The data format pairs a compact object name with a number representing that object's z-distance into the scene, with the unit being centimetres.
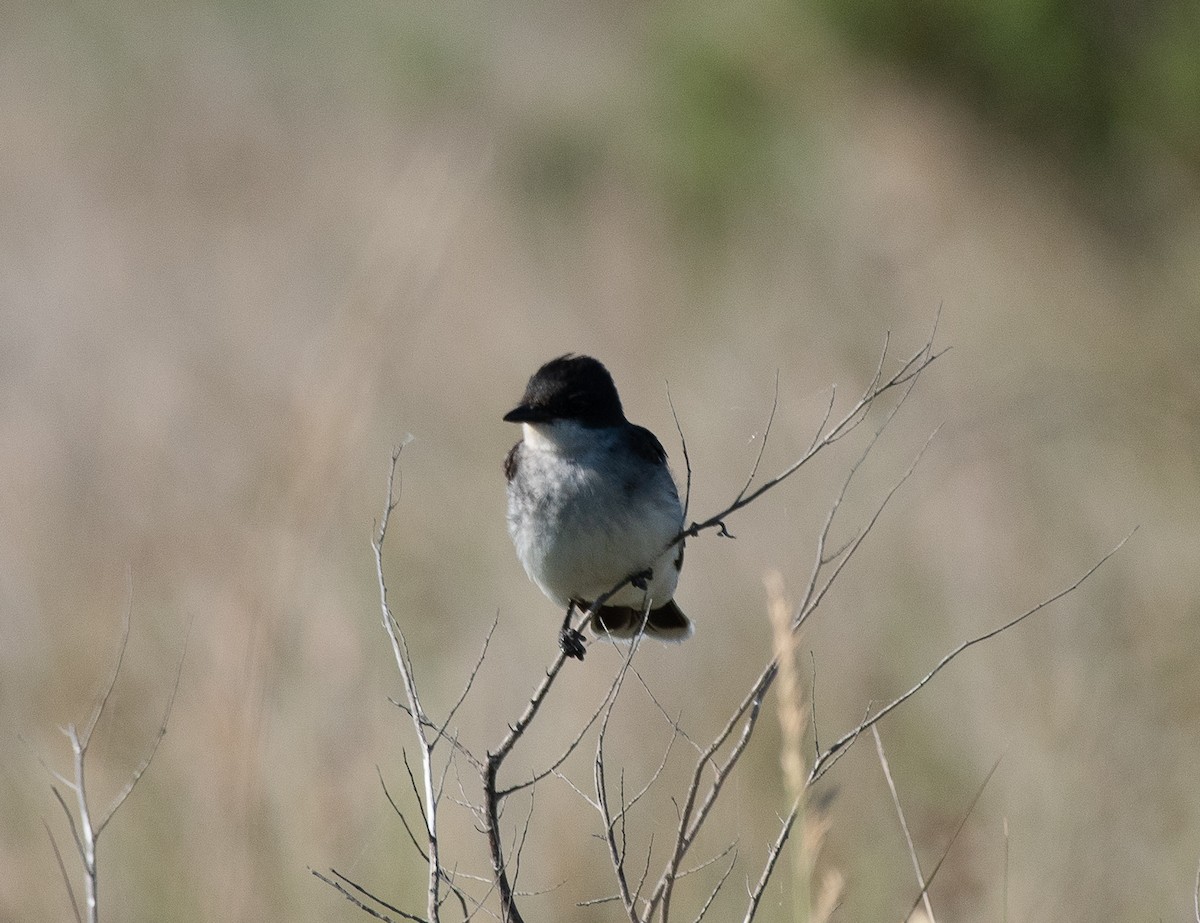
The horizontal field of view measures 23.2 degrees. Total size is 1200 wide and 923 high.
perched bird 913
